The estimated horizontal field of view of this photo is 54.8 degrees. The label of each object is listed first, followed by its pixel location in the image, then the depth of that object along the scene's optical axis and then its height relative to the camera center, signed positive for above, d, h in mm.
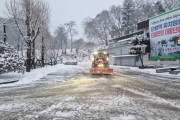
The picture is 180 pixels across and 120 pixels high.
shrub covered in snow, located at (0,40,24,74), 13582 +191
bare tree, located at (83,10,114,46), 62042 +12567
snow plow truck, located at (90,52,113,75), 17513 -353
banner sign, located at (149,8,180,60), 23444 +3692
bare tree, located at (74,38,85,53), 81396 +8650
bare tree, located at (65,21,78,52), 76075 +14548
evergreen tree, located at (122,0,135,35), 54633 +14701
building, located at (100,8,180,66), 23612 +3656
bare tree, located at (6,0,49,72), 18950 +5034
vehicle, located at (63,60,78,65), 42771 -268
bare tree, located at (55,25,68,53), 78163 +12728
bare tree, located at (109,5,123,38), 59049 +14373
